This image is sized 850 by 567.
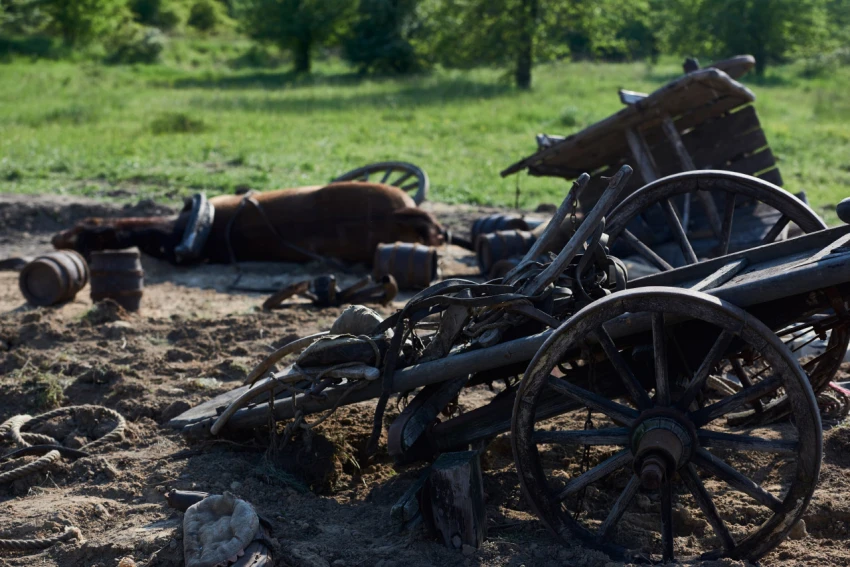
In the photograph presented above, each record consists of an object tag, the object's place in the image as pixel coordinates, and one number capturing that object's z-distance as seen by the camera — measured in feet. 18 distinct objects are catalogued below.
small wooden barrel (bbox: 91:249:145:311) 22.47
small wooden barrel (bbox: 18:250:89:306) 22.93
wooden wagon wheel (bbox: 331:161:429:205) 31.37
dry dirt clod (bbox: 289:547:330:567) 10.12
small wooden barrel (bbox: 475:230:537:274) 25.05
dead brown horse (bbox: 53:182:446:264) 27.12
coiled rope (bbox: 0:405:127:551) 12.96
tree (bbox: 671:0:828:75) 113.19
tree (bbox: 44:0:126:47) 119.34
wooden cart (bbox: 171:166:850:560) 9.59
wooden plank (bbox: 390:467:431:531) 10.93
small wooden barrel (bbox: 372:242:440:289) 24.31
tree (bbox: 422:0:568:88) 87.81
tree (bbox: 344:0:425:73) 101.91
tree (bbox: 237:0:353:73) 111.24
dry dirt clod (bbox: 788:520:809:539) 11.07
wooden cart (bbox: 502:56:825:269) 22.02
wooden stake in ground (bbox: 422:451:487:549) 10.68
